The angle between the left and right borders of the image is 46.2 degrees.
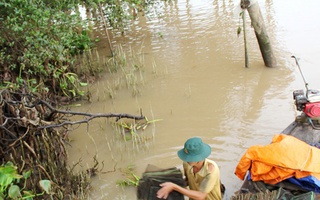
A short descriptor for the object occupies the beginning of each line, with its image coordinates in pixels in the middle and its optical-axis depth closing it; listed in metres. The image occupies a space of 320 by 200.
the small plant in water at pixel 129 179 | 4.85
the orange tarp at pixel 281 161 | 3.32
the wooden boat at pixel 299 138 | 3.28
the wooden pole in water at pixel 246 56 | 7.27
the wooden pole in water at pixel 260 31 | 7.01
